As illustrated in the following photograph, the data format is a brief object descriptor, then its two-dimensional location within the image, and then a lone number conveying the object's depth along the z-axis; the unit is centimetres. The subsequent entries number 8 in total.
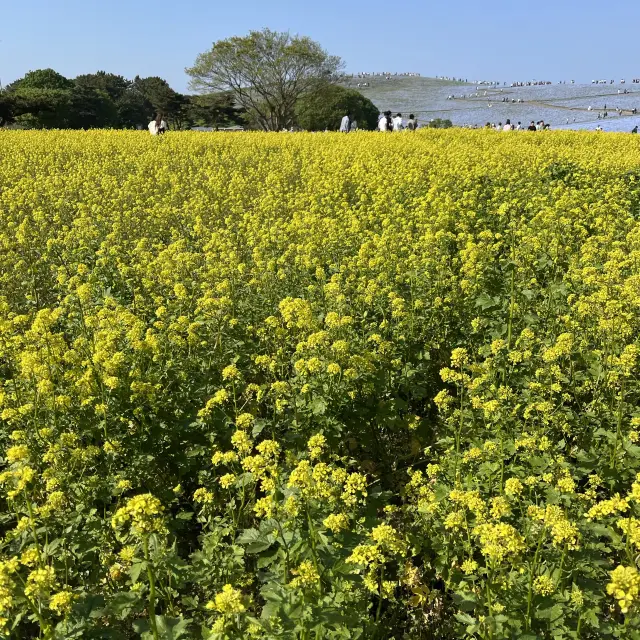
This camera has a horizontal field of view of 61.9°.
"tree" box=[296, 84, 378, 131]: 4431
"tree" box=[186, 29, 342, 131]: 4122
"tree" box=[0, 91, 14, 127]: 3503
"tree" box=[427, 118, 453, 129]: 3973
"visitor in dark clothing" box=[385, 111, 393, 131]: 2175
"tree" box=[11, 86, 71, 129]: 3659
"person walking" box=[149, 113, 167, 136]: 2105
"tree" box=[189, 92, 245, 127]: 5012
